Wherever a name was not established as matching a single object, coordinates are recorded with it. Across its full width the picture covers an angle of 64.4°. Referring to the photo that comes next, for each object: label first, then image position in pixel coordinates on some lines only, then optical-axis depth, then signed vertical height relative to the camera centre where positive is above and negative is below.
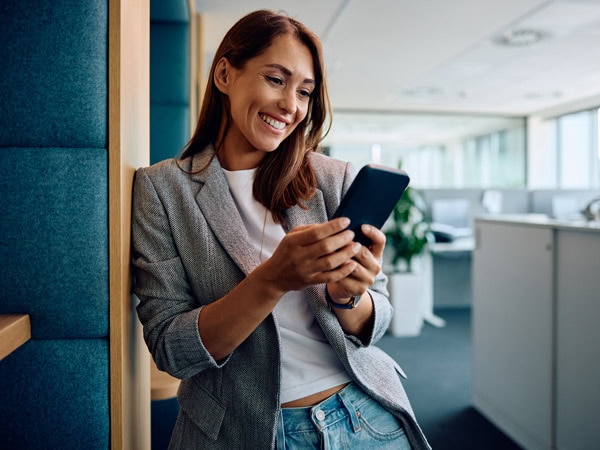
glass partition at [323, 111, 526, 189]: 8.78 +1.84
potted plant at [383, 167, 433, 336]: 4.37 -0.37
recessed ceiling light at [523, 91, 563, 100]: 6.90 +1.84
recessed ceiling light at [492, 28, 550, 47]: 4.26 +1.69
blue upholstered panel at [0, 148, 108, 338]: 0.70 -0.03
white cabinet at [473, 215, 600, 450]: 1.90 -0.52
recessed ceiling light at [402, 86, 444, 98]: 6.68 +1.86
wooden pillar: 0.74 +0.03
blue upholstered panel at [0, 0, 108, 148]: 0.70 +0.22
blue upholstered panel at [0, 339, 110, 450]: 0.72 -0.27
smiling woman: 0.79 -0.13
